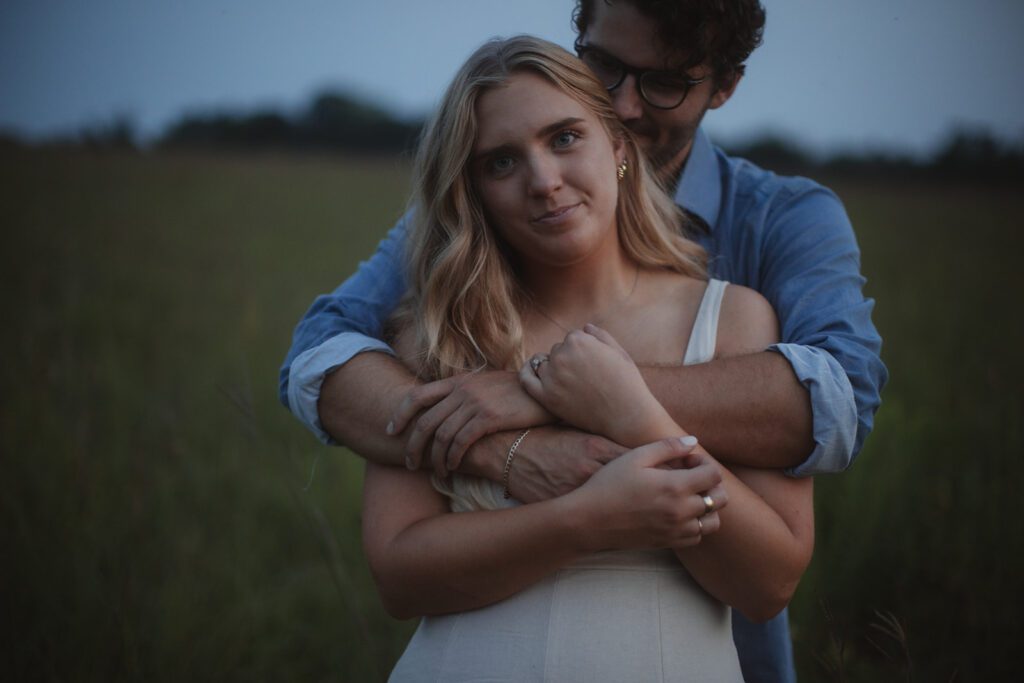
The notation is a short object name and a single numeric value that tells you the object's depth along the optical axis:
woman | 1.10
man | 1.12
